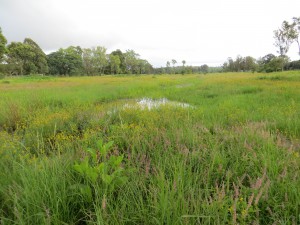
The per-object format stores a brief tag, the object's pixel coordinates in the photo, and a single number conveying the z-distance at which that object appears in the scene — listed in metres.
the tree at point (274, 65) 38.06
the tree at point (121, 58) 88.75
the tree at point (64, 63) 70.62
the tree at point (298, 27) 41.62
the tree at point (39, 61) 61.53
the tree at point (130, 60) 86.69
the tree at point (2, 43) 33.60
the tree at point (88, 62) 79.69
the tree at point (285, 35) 43.62
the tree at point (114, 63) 77.06
